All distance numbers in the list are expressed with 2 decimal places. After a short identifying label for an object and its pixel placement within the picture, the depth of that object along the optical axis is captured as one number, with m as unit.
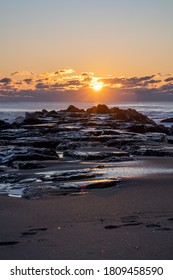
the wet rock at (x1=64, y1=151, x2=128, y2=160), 9.16
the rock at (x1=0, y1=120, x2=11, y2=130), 19.21
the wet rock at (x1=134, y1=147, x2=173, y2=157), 9.48
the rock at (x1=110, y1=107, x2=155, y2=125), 24.50
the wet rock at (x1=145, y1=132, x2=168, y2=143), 13.34
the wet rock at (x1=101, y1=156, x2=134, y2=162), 8.69
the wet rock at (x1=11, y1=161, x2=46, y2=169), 8.04
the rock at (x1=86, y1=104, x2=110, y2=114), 33.81
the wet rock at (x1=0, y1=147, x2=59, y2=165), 8.77
